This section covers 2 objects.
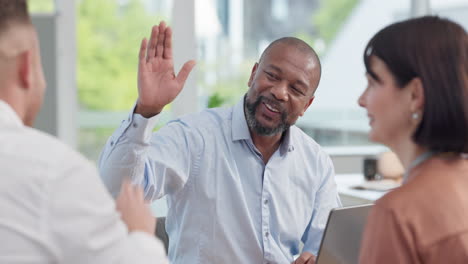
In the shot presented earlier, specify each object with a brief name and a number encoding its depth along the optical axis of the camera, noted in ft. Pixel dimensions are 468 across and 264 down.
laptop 6.97
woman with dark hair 5.94
